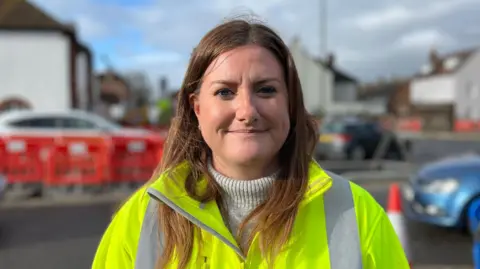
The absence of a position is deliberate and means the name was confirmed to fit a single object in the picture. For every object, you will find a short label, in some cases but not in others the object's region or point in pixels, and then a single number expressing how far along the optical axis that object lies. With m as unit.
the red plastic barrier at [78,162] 10.19
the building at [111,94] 37.53
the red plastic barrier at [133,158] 10.55
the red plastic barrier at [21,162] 10.36
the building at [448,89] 47.09
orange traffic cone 3.52
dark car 15.25
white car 12.74
